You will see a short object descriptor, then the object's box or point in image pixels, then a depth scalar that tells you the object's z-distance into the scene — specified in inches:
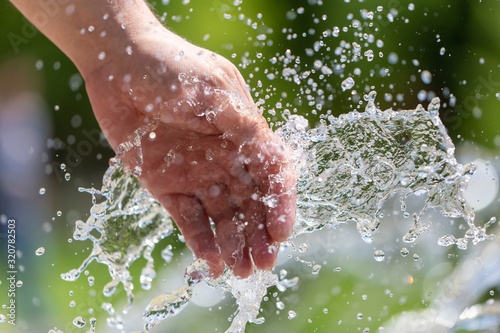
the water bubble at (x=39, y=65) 120.3
